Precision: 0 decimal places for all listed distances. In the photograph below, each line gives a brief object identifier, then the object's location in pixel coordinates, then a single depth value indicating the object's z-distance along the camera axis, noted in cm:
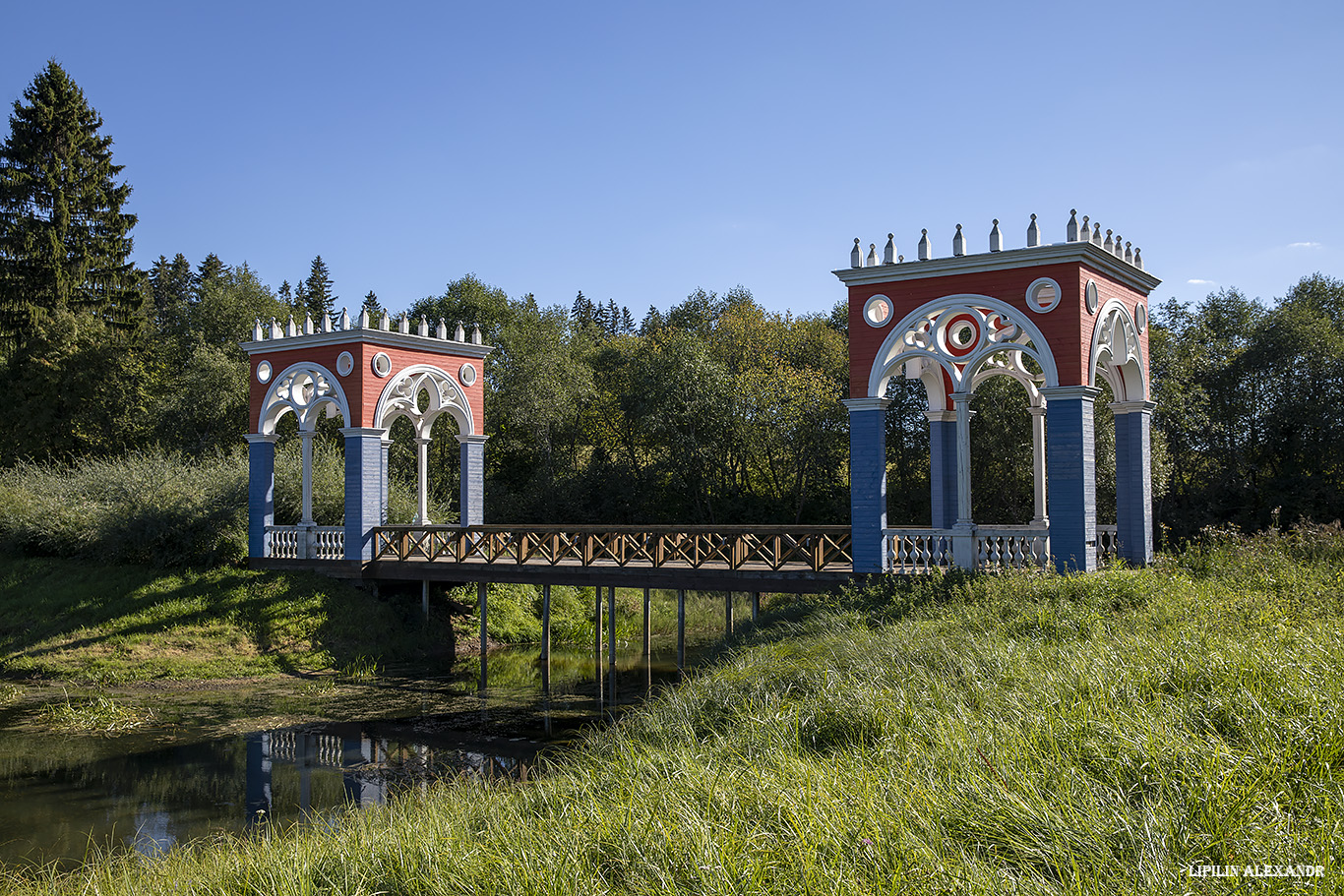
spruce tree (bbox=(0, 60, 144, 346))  3167
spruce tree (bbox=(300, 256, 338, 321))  6102
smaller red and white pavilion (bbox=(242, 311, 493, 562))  1959
